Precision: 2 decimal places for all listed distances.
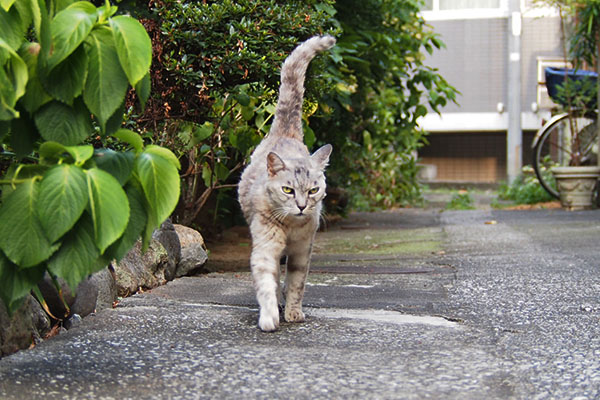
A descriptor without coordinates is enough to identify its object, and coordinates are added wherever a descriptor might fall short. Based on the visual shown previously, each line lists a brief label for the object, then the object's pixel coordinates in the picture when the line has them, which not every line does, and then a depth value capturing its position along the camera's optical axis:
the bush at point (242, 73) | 3.76
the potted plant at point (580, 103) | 7.48
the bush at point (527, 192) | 8.77
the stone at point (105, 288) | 2.96
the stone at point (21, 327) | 2.29
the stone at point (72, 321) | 2.71
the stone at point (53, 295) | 2.69
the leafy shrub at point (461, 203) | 8.99
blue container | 7.81
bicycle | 7.83
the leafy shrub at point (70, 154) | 1.71
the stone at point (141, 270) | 3.30
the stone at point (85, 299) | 2.77
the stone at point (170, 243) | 3.79
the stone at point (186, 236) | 4.07
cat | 2.88
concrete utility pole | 12.80
